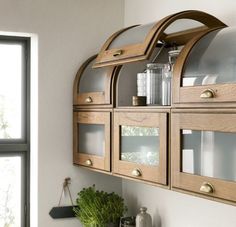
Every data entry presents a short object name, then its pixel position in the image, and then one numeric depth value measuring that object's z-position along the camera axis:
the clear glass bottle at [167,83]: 2.32
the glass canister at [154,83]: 2.44
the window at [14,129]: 3.22
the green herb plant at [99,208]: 2.95
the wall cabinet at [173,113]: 1.94
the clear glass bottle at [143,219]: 2.81
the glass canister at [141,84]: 2.52
